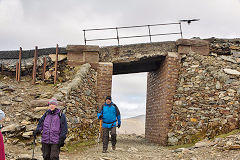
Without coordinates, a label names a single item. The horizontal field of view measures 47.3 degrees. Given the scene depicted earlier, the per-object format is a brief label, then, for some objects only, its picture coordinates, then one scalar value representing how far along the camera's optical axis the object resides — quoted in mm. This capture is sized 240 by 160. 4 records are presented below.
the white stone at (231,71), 11047
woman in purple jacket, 5296
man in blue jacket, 8078
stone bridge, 10703
